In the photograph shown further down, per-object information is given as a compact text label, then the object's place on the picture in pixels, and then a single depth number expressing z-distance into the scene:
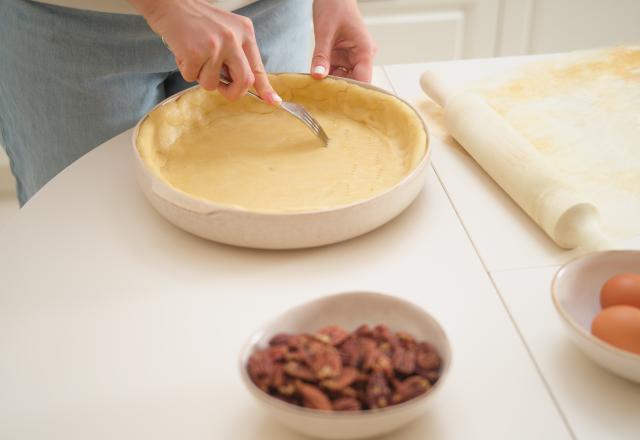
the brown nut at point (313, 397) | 0.58
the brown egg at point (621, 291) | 0.68
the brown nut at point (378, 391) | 0.58
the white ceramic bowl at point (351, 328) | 0.57
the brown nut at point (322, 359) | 0.58
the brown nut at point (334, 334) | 0.62
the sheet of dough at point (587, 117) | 0.96
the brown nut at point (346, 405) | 0.58
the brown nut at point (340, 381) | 0.58
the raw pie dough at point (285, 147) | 0.94
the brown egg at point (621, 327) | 0.63
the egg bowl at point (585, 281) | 0.70
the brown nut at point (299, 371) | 0.59
